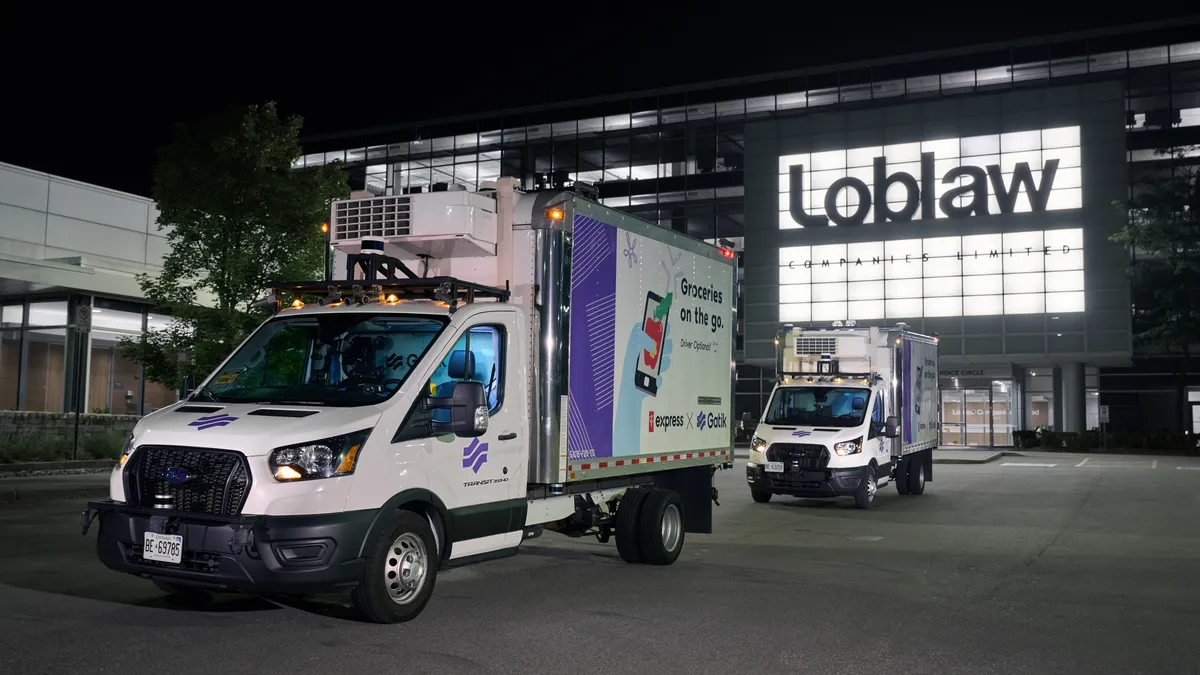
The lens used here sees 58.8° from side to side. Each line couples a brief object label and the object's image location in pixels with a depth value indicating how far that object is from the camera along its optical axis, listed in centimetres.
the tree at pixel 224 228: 2233
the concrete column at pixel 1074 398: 4934
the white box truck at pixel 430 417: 694
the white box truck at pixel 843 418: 1786
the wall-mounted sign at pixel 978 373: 5128
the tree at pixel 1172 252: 4672
